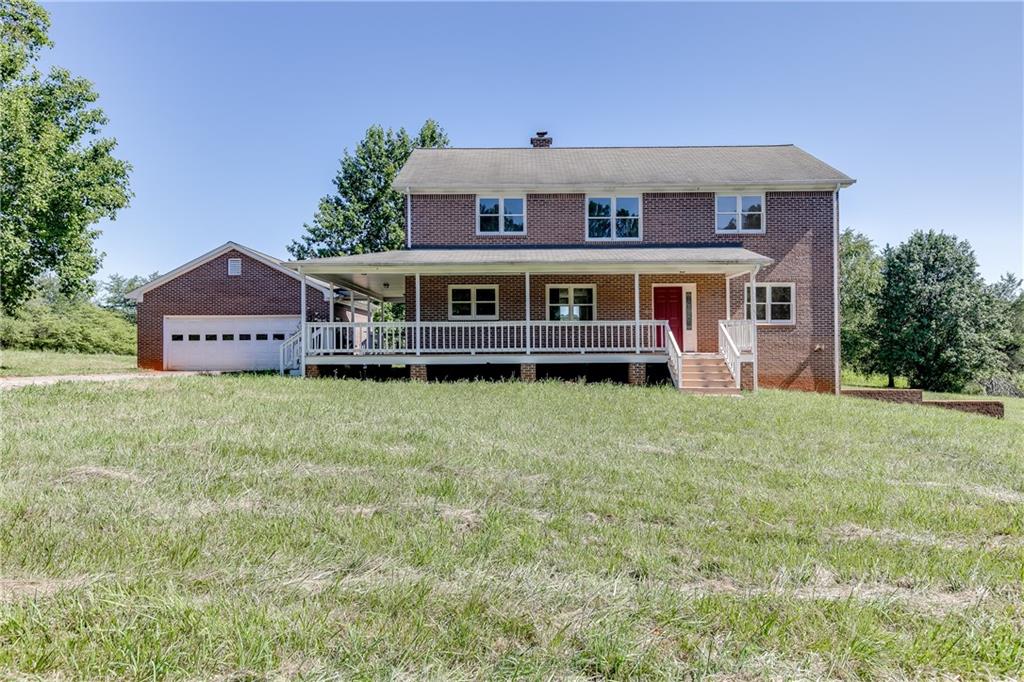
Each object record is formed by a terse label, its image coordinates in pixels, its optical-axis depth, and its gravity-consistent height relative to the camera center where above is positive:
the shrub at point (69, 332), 30.83 +1.06
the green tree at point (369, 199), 33.25 +9.04
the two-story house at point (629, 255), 16.06 +2.64
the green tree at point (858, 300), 30.73 +2.61
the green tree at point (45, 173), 16.38 +5.79
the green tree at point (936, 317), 25.83 +1.20
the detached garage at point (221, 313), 21.14 +1.36
